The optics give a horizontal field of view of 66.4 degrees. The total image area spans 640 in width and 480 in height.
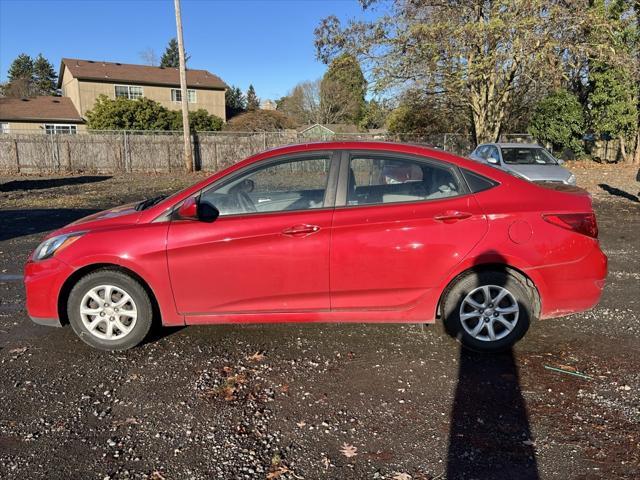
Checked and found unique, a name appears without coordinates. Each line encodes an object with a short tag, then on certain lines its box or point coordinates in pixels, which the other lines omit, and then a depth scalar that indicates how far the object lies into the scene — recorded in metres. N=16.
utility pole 22.53
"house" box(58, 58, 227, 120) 41.31
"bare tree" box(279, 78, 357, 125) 59.40
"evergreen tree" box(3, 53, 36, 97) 65.12
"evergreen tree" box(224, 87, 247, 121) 74.19
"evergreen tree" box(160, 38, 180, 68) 86.69
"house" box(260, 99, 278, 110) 82.62
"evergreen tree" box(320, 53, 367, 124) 57.44
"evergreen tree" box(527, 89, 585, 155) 24.19
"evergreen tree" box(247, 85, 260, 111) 78.21
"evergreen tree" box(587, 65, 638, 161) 23.16
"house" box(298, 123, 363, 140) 45.82
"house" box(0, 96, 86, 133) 37.88
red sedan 3.87
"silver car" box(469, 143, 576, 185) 13.01
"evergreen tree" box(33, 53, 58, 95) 75.00
